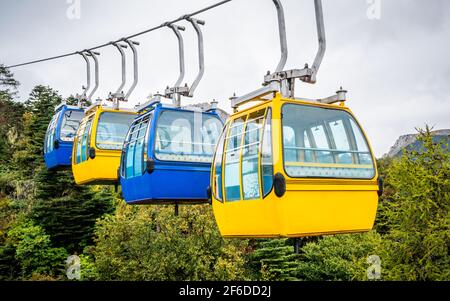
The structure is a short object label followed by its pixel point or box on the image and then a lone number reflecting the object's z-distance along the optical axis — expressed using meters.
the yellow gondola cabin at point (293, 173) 5.21
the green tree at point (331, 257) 33.03
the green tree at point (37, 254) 31.34
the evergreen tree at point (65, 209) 32.94
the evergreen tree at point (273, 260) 31.75
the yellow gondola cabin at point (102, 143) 9.52
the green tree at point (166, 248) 25.84
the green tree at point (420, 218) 19.95
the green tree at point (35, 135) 35.66
